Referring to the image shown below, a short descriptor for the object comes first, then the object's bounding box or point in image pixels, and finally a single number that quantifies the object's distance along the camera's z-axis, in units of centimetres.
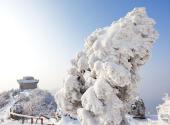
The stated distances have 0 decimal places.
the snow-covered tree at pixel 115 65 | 376
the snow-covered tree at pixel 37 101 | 1563
